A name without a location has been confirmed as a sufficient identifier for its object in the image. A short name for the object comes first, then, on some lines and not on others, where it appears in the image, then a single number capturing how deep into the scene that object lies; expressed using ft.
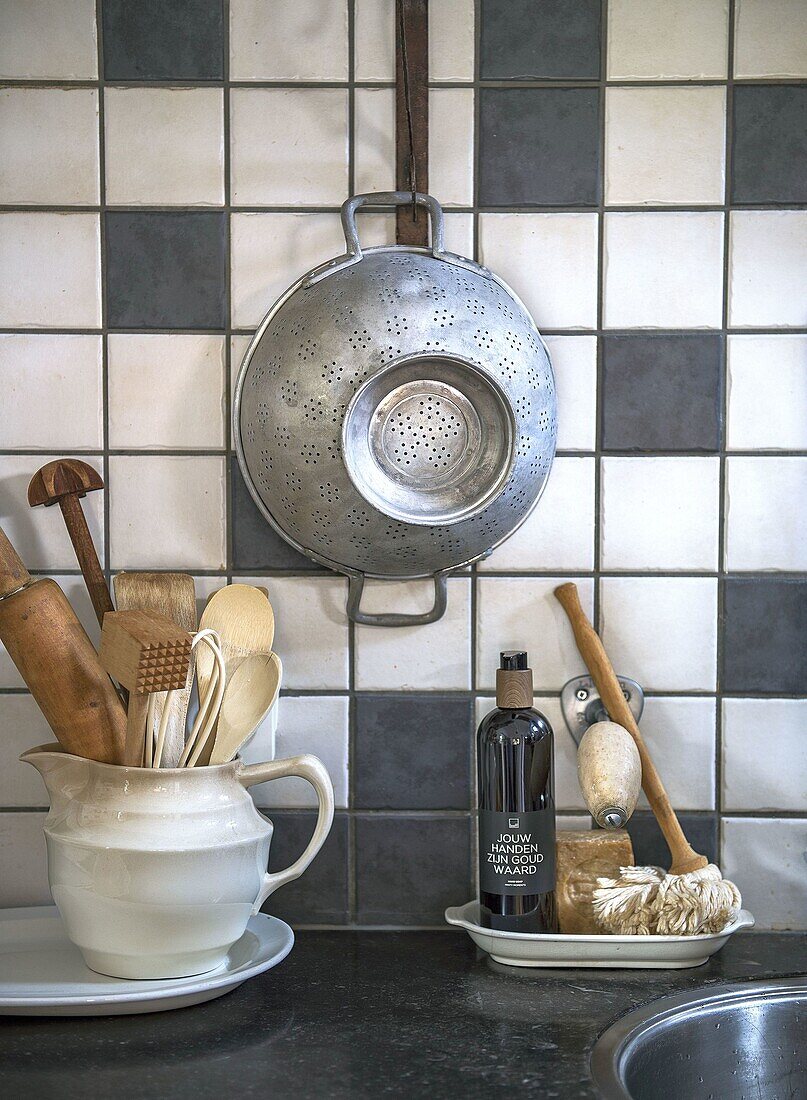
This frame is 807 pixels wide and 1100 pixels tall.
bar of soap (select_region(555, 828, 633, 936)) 3.15
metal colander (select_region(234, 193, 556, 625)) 3.20
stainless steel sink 2.76
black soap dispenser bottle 3.15
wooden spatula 3.36
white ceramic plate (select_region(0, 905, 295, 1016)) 2.72
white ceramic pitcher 2.74
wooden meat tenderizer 2.70
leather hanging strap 3.40
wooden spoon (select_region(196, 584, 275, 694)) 3.33
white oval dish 3.08
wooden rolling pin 2.95
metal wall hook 3.51
